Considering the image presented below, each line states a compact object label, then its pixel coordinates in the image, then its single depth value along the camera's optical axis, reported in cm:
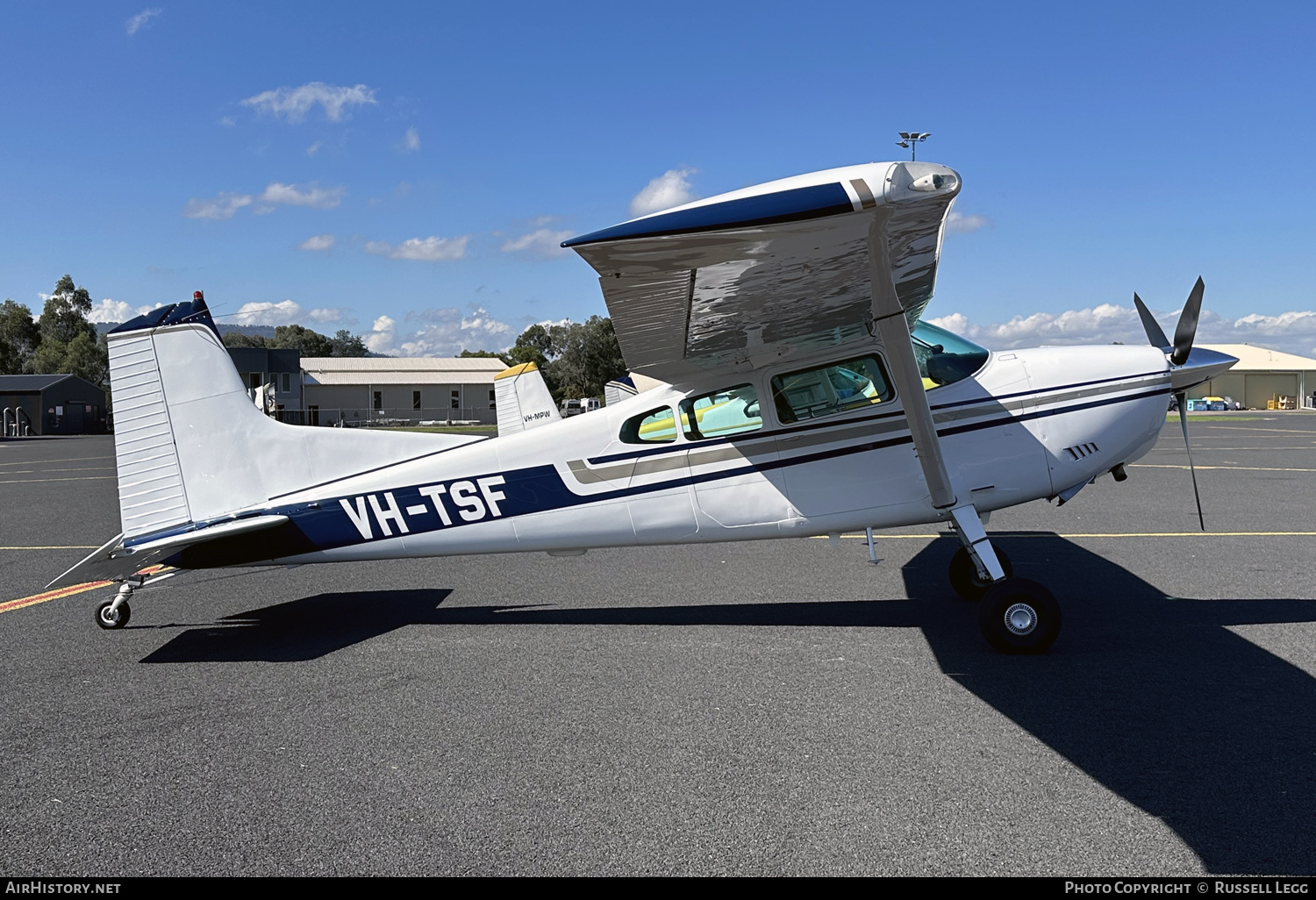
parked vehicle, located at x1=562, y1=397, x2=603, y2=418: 5678
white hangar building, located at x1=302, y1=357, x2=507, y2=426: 7219
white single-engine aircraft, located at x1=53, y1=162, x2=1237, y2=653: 591
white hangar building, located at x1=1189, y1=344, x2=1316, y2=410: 8362
